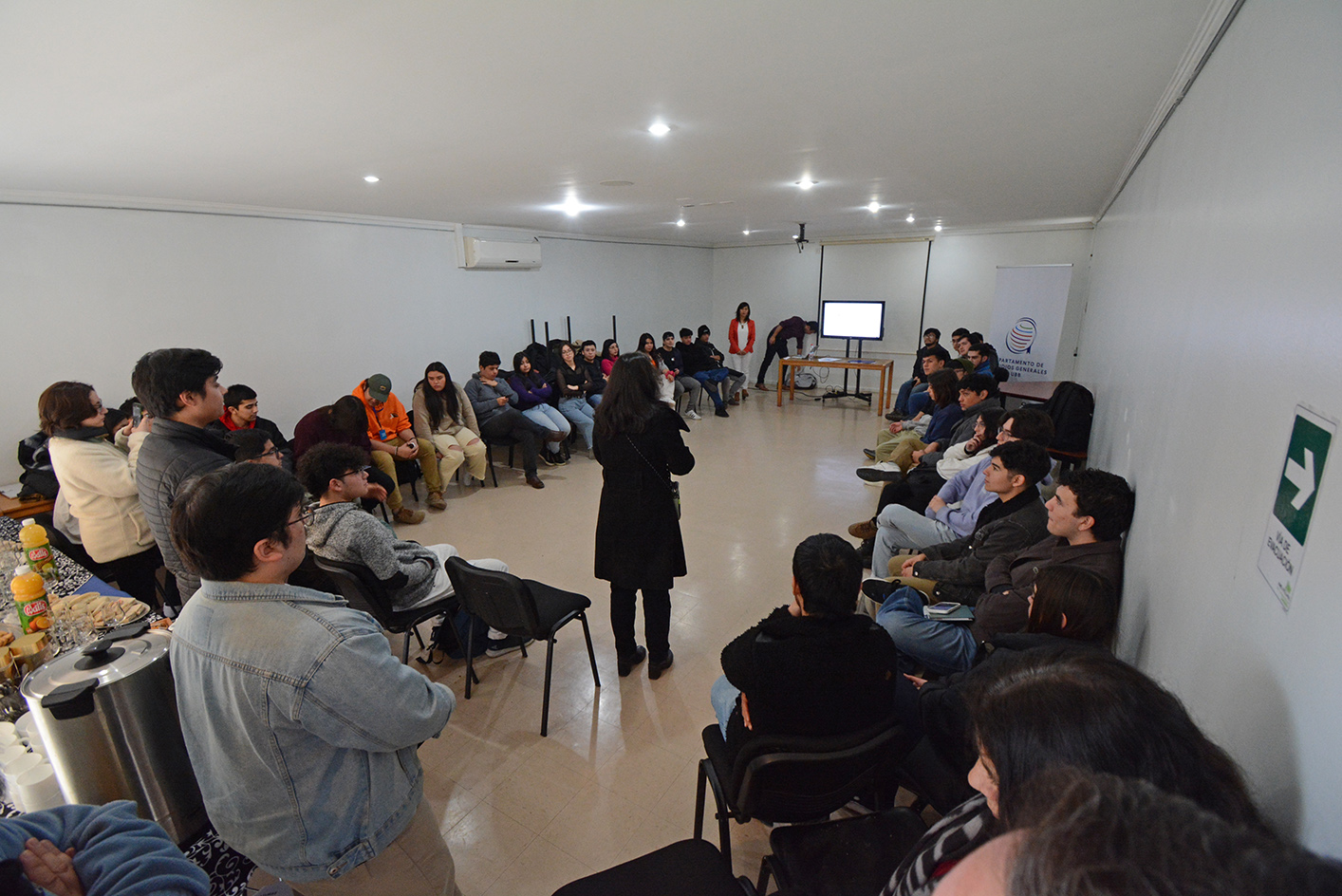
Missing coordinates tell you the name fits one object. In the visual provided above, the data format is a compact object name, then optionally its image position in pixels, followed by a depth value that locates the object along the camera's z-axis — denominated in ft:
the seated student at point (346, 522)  7.05
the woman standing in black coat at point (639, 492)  7.34
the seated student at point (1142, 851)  1.22
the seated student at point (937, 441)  12.30
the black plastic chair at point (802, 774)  4.24
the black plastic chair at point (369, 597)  7.08
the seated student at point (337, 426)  13.53
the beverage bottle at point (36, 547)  5.96
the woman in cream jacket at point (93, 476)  7.54
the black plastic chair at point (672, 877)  3.76
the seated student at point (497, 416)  17.51
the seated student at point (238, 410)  12.46
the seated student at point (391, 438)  14.56
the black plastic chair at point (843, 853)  4.04
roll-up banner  22.03
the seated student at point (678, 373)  26.55
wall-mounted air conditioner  21.93
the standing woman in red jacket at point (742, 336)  30.55
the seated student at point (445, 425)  15.98
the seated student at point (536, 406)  18.75
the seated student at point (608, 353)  24.27
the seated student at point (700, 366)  27.55
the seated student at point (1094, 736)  2.19
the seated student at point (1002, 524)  7.36
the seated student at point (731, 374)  28.68
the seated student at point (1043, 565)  6.02
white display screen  30.40
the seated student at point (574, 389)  20.26
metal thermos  3.42
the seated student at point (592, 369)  22.25
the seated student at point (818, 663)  4.25
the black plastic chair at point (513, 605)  6.82
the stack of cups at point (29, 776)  3.54
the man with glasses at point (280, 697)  3.34
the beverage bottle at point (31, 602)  5.06
